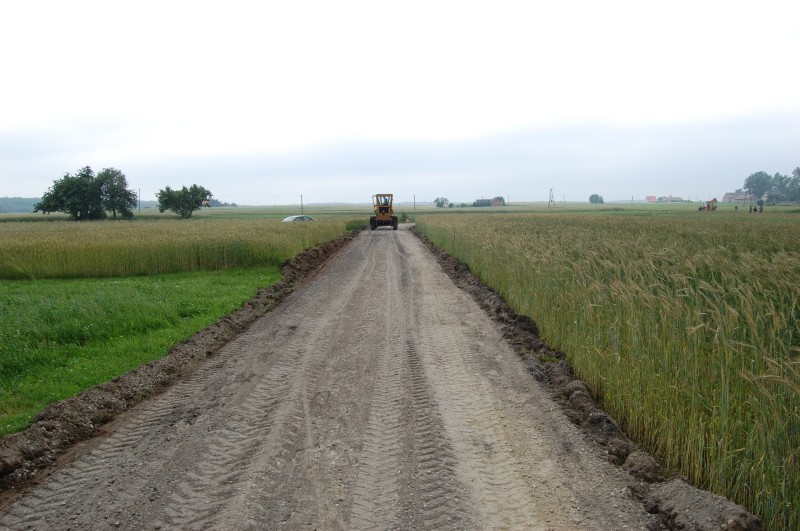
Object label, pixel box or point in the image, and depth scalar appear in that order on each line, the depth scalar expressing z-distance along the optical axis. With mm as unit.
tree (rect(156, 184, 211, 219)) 76812
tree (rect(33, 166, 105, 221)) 67062
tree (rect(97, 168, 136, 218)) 68812
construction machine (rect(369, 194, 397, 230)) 49219
